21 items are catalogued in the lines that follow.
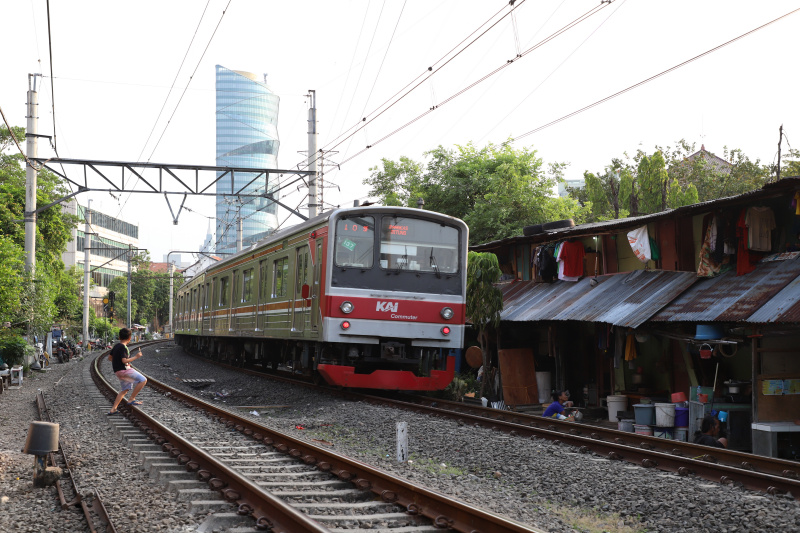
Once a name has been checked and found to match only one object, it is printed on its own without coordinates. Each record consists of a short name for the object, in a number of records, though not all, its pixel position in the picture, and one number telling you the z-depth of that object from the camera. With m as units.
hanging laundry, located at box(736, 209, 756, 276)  11.52
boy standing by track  10.97
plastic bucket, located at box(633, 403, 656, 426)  11.55
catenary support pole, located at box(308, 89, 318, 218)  21.88
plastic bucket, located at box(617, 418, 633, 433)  11.89
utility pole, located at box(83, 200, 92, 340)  40.12
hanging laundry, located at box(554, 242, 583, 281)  16.47
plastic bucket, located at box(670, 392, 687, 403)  12.03
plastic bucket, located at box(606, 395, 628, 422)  13.30
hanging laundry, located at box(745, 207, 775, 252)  11.33
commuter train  12.44
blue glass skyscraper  196.50
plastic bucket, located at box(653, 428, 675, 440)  11.26
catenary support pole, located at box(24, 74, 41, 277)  21.58
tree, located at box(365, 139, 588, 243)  31.42
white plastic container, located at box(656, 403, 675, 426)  11.31
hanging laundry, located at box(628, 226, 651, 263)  14.05
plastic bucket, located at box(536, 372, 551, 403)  16.23
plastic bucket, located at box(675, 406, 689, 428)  11.38
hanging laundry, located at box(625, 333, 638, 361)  13.70
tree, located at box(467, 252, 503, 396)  15.27
